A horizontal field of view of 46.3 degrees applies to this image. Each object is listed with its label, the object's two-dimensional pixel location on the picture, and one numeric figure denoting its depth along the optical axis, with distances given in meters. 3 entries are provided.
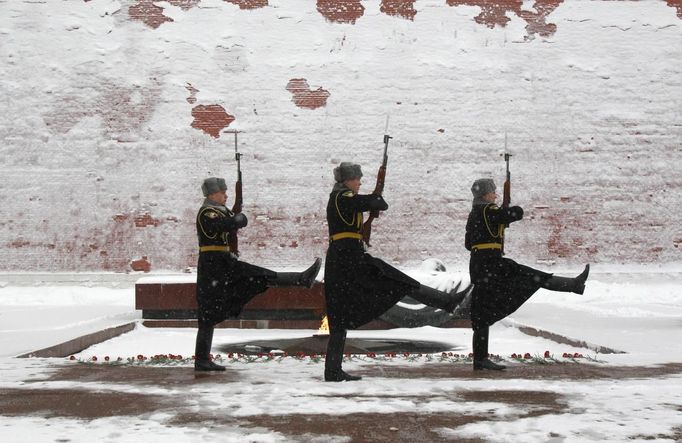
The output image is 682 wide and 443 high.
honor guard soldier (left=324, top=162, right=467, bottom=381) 4.98
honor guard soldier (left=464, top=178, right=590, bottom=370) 5.45
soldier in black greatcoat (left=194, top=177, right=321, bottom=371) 5.40
